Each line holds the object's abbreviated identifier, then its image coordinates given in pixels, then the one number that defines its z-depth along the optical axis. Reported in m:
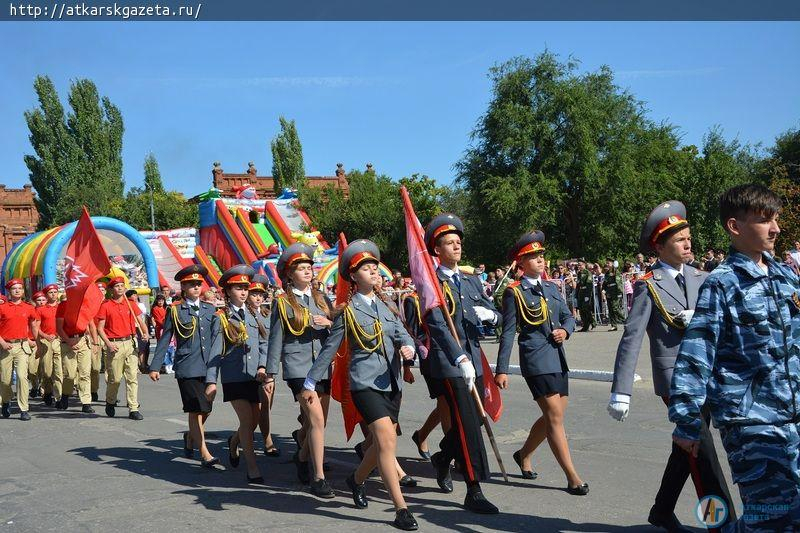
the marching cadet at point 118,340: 12.66
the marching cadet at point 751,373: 3.63
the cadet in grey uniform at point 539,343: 6.55
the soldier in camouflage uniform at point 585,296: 21.16
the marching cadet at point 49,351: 14.09
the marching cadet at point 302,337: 7.13
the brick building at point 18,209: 82.38
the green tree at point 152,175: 72.19
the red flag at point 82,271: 12.36
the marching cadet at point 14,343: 13.10
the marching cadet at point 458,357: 6.20
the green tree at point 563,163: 38.91
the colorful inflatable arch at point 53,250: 25.53
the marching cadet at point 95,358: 13.51
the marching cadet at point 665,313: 5.18
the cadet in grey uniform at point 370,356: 6.10
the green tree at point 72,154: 64.00
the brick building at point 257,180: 79.06
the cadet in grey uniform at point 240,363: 7.98
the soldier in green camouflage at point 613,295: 21.16
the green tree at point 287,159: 73.94
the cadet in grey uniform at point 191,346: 8.80
